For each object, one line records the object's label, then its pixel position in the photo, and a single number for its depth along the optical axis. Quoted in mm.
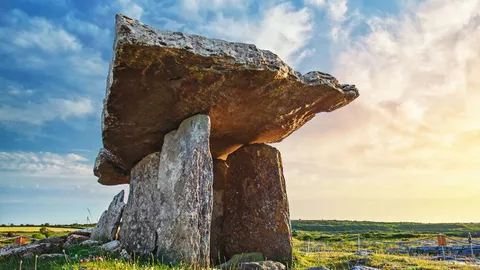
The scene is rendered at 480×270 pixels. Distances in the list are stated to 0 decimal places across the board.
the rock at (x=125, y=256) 9070
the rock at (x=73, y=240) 12758
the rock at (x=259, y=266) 9430
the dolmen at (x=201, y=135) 8578
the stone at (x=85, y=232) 15243
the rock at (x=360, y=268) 9559
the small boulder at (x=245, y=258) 10438
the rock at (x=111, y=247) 10289
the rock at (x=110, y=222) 13266
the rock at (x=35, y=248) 11148
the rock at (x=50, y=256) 9805
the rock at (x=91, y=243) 11969
